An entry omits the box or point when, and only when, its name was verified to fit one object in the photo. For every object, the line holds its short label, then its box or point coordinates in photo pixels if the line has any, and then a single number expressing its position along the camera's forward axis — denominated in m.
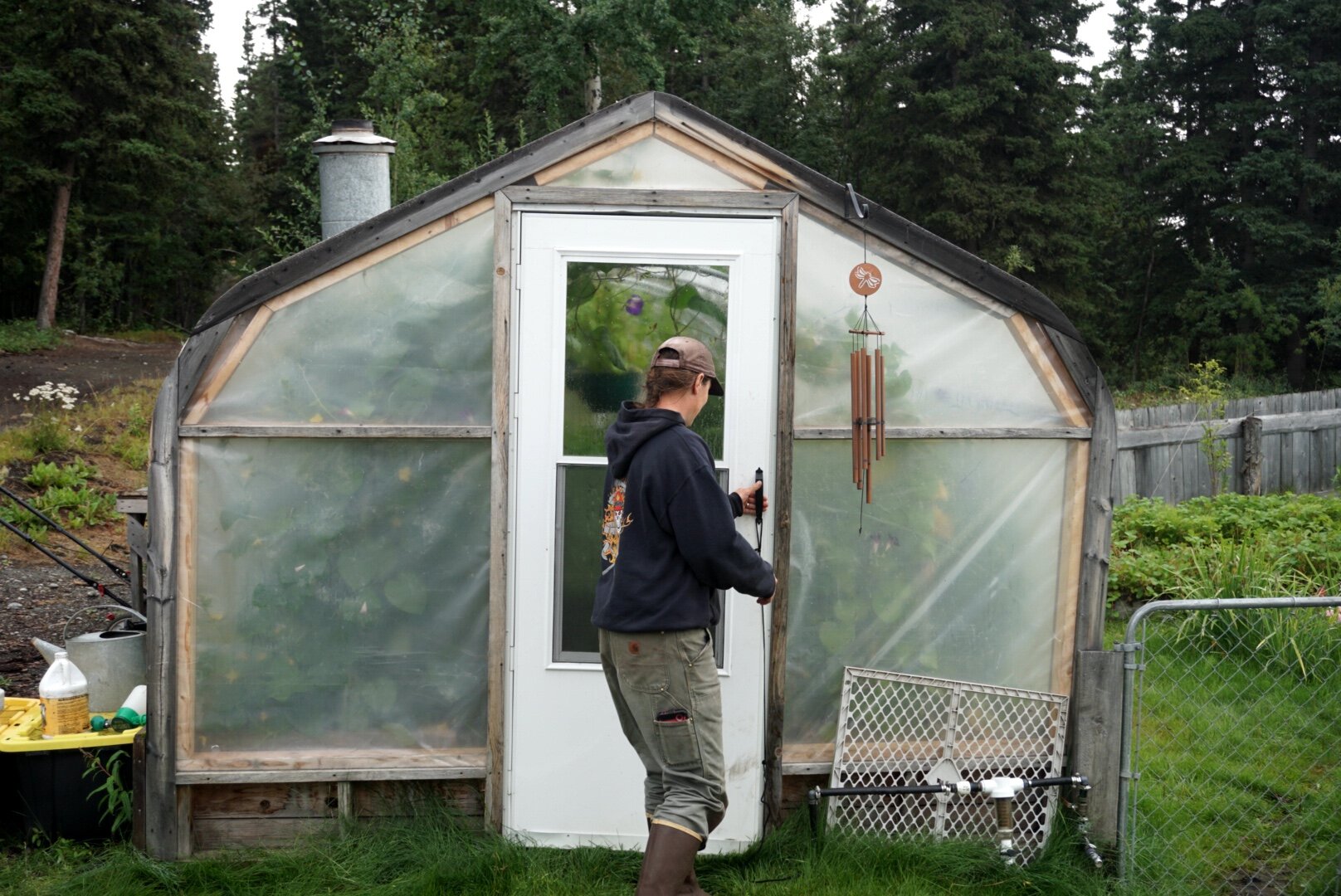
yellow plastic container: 4.52
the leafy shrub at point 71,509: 10.47
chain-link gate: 4.50
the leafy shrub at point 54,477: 11.19
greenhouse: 4.52
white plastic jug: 4.60
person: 3.55
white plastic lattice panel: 4.61
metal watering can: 4.77
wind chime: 4.55
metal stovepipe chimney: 6.32
